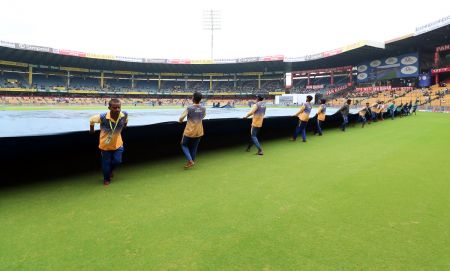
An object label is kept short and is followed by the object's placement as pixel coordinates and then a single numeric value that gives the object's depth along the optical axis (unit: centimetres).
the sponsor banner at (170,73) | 6638
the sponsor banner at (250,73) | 6634
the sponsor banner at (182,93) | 6184
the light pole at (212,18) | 5719
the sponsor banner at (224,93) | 6209
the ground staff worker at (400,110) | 1970
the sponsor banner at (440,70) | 3792
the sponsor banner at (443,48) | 3873
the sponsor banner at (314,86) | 5840
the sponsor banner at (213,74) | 6744
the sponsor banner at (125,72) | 6262
